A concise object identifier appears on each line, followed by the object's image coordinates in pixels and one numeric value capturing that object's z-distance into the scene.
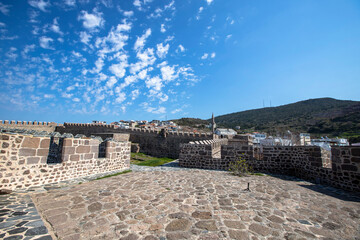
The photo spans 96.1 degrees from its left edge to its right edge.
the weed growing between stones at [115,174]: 6.75
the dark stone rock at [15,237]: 2.30
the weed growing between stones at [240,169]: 7.45
